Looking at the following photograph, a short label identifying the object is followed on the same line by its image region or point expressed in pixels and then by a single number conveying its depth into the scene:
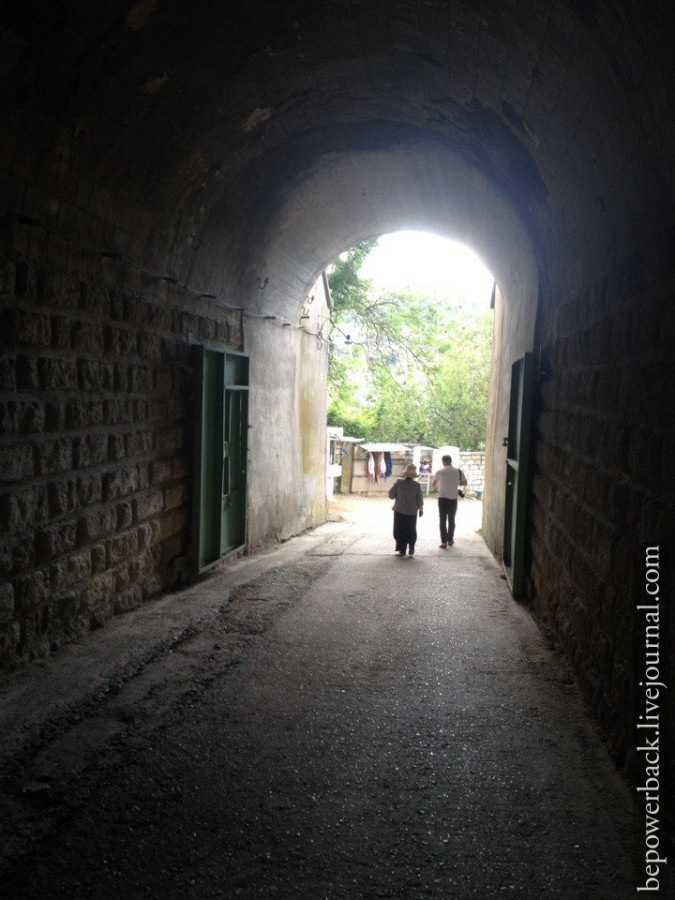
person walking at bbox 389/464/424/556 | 10.34
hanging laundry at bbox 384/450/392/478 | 26.91
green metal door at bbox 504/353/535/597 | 7.16
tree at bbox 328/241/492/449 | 22.38
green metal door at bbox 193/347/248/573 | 7.46
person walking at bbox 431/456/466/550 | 11.61
